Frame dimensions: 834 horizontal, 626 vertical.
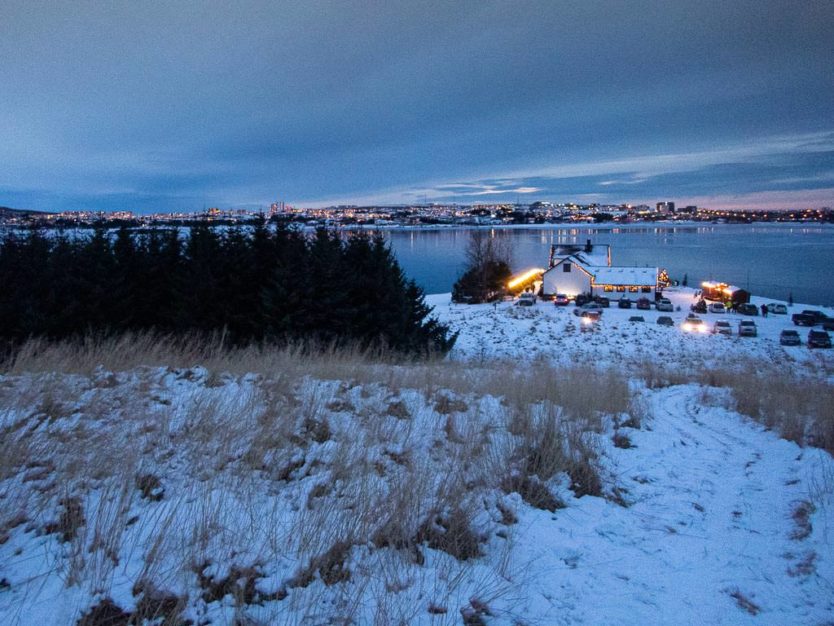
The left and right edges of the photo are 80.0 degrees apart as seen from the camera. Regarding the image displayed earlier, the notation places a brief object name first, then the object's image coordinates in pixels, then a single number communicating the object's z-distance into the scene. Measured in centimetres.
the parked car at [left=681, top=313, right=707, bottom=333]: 3934
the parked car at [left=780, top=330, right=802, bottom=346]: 3500
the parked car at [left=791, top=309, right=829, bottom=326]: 4434
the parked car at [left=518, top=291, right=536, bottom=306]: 5287
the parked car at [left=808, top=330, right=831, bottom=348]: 3428
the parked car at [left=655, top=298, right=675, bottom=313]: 5078
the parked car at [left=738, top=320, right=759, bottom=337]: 3747
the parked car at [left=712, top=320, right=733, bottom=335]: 3834
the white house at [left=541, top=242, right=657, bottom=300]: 5794
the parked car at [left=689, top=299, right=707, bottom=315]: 5022
